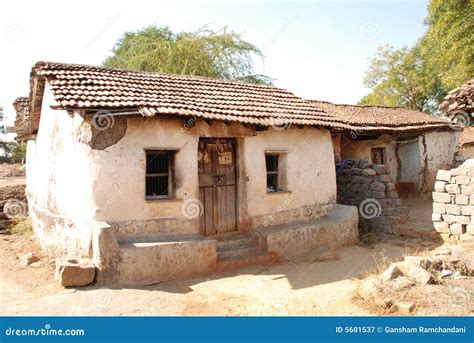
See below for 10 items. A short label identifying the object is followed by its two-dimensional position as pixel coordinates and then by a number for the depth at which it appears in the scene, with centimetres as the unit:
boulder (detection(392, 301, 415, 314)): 469
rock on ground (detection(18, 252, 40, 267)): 787
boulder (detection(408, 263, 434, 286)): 542
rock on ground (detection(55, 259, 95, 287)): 602
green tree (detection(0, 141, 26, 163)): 3018
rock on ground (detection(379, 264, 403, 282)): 558
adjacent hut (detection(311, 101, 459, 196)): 1464
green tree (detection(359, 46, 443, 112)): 2848
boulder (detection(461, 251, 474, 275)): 590
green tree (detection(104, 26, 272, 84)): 2025
